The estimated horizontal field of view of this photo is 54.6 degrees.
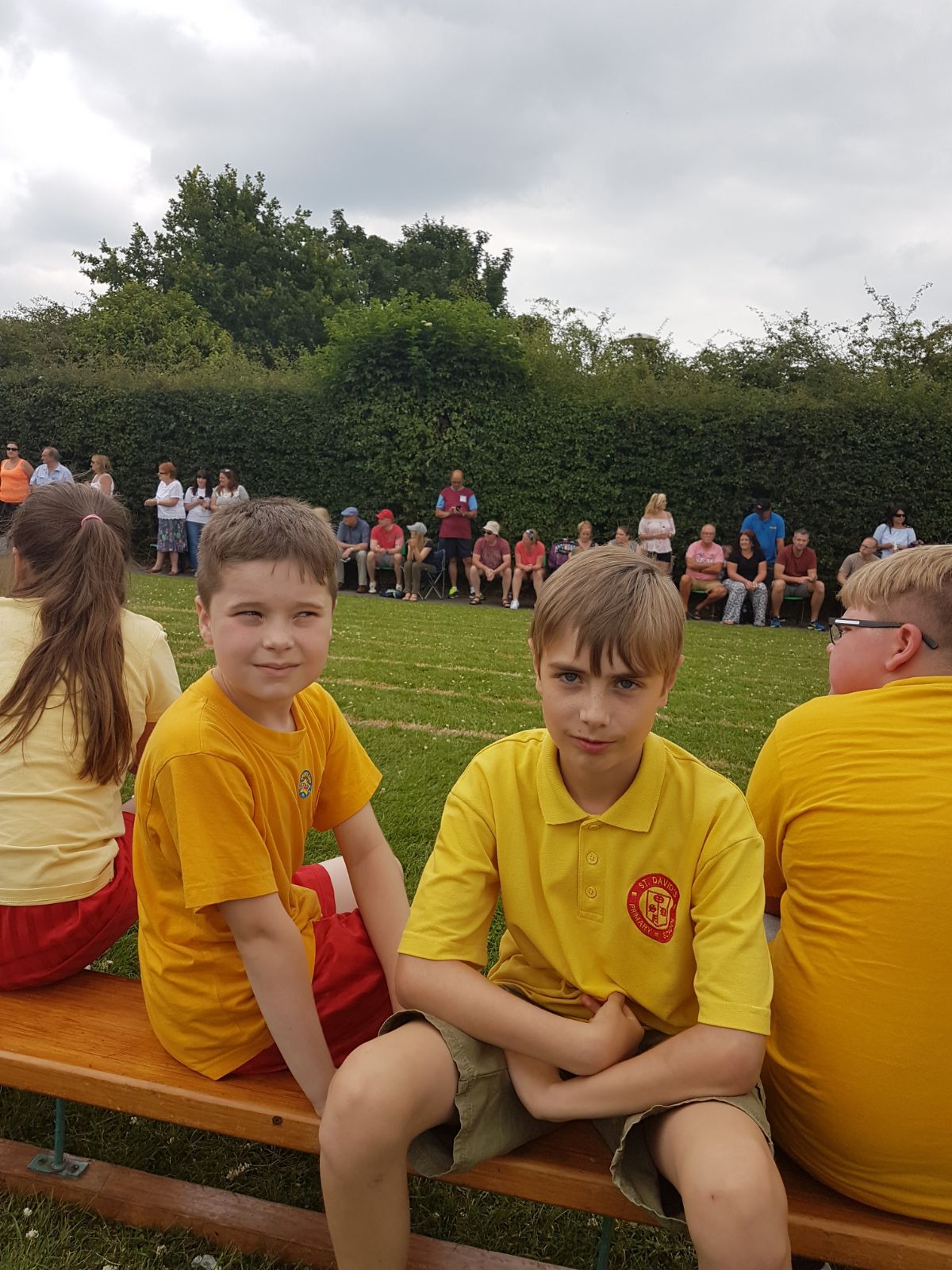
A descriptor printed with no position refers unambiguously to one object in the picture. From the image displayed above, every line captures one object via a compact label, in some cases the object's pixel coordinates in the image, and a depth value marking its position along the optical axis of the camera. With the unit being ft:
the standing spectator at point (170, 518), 58.29
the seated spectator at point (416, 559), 54.75
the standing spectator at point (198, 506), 58.75
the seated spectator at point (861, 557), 49.47
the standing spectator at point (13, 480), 57.31
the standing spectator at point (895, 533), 51.01
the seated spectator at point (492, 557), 53.98
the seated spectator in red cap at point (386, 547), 55.62
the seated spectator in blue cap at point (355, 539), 56.44
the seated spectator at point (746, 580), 50.90
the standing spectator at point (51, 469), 57.21
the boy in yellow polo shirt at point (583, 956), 5.32
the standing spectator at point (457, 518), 55.52
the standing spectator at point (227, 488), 56.39
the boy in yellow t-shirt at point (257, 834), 6.17
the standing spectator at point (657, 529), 53.11
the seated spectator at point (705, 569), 51.49
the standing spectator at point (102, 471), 52.34
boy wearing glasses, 5.32
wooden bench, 5.36
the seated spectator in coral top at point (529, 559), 53.26
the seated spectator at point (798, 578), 51.24
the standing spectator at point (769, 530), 52.39
